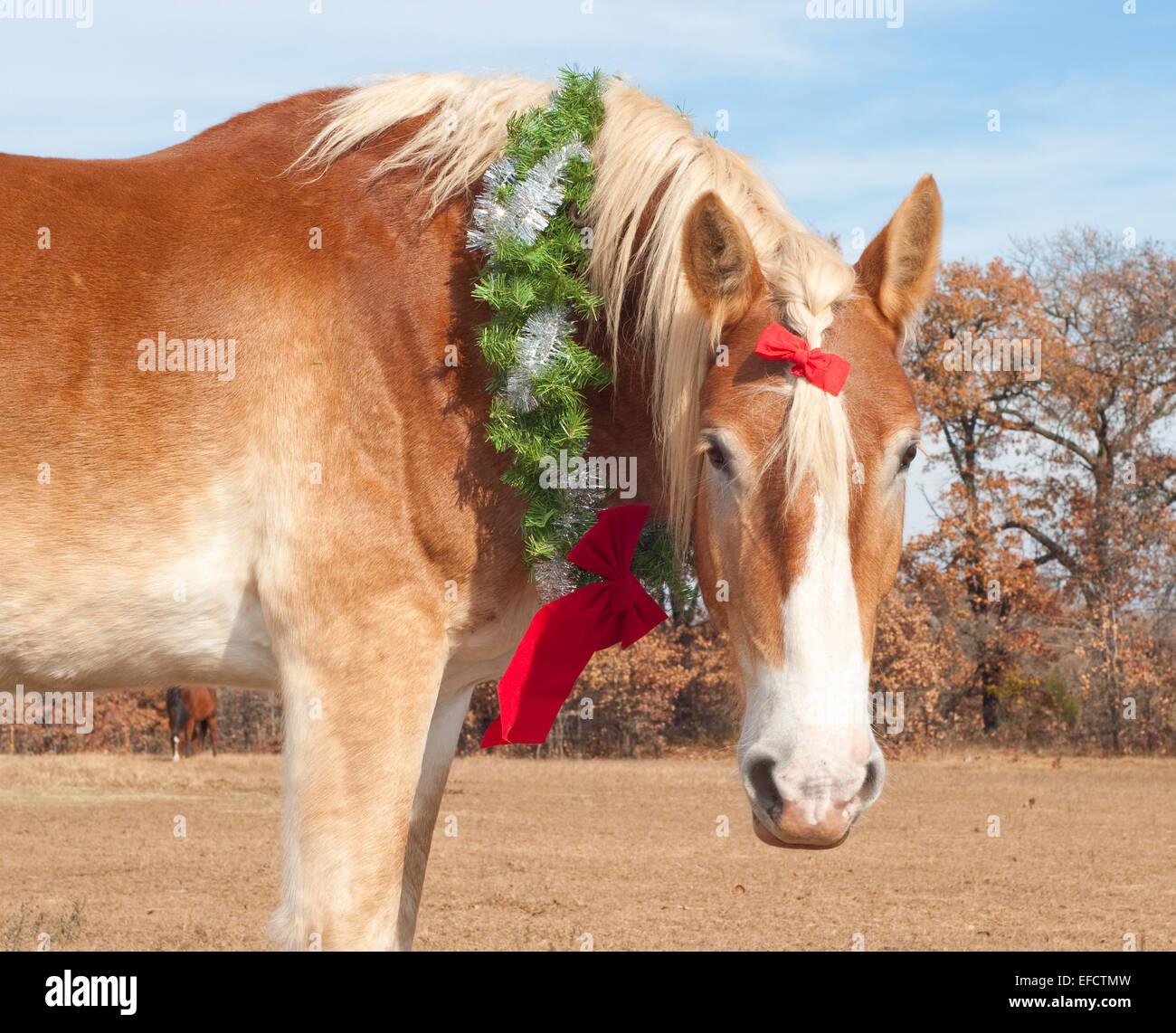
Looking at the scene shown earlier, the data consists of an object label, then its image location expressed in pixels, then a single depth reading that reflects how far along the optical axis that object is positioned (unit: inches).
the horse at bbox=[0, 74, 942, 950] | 102.7
